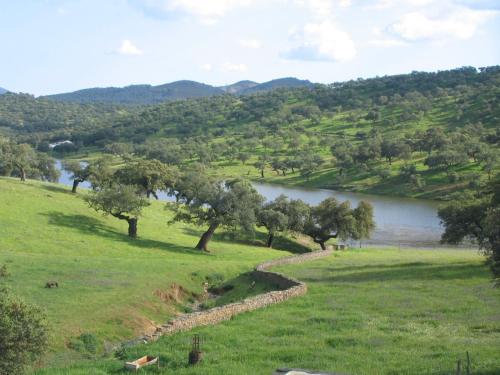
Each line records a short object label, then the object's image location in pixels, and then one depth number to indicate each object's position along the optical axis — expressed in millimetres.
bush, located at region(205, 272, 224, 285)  47953
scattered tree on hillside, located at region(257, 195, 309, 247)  75438
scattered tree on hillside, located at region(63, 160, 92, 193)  83688
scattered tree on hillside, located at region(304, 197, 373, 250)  78000
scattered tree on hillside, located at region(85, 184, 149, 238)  65812
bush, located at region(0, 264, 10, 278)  36375
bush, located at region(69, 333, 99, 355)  28672
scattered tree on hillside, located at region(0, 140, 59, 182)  89188
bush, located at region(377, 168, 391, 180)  151375
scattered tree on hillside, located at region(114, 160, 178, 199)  87188
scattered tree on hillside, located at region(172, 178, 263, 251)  63312
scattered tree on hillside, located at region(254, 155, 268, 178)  178000
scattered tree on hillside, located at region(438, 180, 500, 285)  55531
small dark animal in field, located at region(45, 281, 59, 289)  36938
